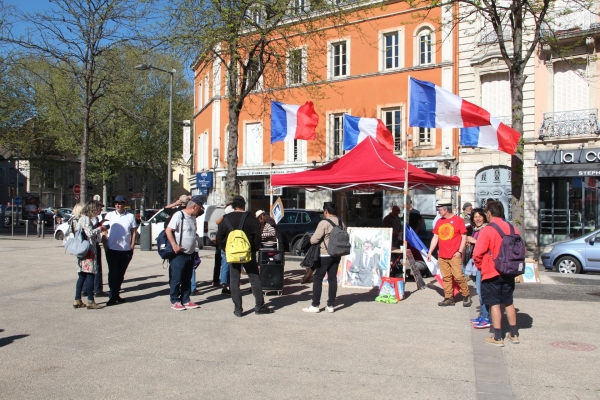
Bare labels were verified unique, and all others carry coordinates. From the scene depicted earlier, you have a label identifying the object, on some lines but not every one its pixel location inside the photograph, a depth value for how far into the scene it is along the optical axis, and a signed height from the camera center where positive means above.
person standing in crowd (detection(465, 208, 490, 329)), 7.75 -0.69
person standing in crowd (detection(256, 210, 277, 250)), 10.12 -0.37
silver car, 14.42 -1.07
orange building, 23.50 +4.74
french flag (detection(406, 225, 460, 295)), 10.13 -0.79
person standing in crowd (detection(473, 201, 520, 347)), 6.72 -0.83
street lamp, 29.03 +2.27
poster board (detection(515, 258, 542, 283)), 12.36 -1.34
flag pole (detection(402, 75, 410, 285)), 10.43 -0.07
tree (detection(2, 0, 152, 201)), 19.17 +5.45
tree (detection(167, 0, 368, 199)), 13.76 +4.45
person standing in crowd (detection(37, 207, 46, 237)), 27.99 -0.38
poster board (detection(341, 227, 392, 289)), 11.32 -0.93
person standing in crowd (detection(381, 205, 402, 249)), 12.74 -0.23
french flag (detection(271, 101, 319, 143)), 13.32 +2.15
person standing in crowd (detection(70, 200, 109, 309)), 8.47 -0.68
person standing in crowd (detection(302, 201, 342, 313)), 8.66 -0.87
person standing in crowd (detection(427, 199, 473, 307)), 9.19 -0.58
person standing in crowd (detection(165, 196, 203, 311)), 8.52 -0.58
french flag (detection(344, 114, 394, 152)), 14.72 +2.15
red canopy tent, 11.84 +0.82
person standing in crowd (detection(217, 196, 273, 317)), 8.17 -0.63
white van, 20.12 -0.42
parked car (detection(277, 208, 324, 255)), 19.84 -0.34
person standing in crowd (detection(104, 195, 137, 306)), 9.05 -0.58
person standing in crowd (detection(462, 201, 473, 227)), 11.73 +0.09
